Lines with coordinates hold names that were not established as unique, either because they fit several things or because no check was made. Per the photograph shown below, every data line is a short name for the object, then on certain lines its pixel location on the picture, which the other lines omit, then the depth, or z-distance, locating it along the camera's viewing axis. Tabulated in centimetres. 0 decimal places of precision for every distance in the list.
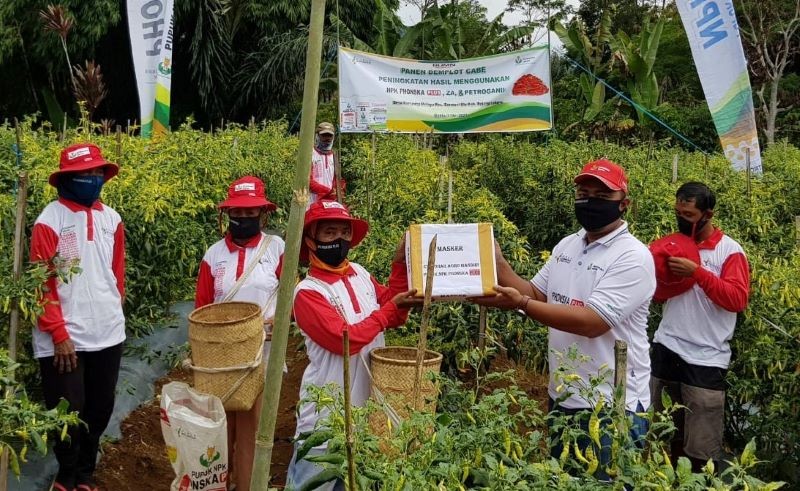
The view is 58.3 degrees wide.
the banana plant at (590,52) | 1695
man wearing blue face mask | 326
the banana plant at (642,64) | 1641
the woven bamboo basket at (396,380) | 245
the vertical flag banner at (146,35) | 812
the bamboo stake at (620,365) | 167
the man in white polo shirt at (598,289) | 256
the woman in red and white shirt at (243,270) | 370
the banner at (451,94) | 741
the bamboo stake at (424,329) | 179
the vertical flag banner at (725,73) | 697
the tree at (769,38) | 1766
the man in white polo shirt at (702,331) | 356
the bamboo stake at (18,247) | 276
